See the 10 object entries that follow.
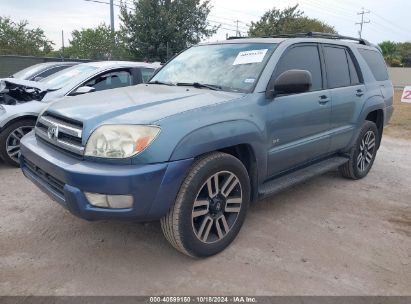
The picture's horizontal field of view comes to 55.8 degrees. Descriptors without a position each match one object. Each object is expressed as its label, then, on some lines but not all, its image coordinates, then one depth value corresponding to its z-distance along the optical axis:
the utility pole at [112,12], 25.62
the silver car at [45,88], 5.36
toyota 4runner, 2.68
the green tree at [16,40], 29.81
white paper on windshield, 3.71
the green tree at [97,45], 24.77
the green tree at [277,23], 27.77
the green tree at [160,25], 21.05
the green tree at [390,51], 48.97
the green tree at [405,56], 53.03
